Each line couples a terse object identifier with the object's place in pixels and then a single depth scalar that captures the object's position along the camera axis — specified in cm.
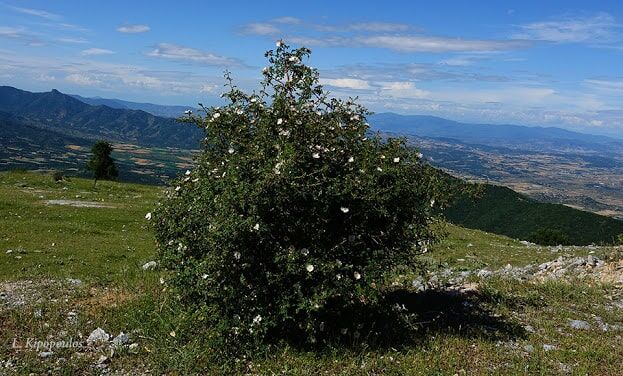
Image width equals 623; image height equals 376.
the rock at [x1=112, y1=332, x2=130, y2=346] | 1059
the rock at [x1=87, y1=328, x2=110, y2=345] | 1067
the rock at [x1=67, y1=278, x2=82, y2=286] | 1538
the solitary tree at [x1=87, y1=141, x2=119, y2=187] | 7294
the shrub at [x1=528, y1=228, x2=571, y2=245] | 5903
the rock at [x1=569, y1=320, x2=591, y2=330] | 1241
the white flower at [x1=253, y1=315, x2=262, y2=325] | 995
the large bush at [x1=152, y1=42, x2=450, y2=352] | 977
